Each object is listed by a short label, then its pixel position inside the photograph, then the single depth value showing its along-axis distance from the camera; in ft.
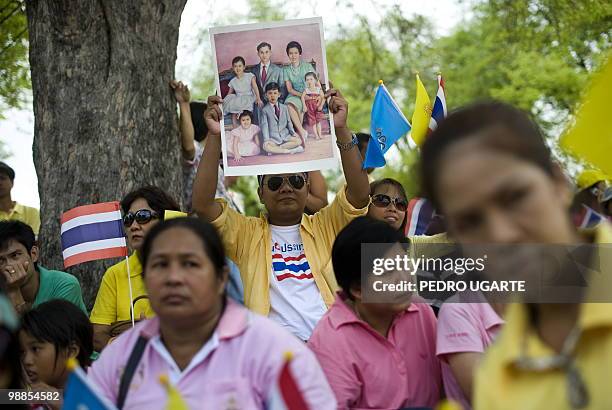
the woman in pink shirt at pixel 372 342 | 13.52
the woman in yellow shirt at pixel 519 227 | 5.58
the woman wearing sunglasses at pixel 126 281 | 18.12
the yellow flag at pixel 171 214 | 17.31
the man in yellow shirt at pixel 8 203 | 26.84
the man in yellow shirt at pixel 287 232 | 17.01
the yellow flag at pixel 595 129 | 8.39
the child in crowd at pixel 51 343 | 15.14
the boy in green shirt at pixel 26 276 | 18.85
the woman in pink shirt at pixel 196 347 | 10.37
